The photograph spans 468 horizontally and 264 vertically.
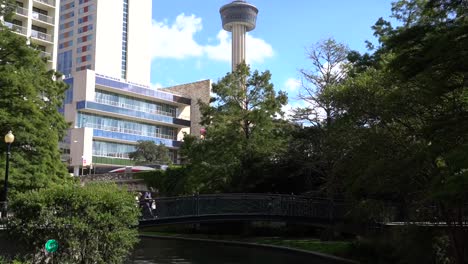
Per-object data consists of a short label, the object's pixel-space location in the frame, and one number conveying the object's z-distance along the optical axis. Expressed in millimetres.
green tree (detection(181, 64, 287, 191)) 39562
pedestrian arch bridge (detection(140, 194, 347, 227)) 28406
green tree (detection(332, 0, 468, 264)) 14094
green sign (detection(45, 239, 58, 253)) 13289
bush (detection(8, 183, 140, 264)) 13688
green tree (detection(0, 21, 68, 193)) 27891
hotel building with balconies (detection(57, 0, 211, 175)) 97125
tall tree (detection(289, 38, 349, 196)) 28622
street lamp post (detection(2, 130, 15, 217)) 24000
